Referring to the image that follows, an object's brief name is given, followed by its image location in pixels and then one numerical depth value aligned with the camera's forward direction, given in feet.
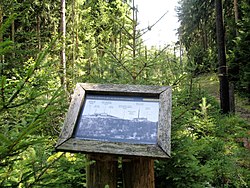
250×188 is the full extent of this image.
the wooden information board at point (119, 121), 7.28
